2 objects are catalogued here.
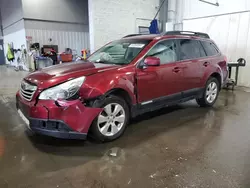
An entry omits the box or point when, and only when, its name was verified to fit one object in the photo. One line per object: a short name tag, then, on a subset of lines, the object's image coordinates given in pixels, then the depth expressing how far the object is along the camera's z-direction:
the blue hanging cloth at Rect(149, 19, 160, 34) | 8.62
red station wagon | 2.29
